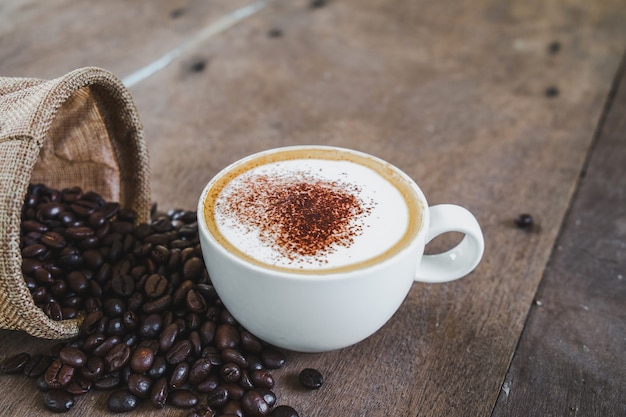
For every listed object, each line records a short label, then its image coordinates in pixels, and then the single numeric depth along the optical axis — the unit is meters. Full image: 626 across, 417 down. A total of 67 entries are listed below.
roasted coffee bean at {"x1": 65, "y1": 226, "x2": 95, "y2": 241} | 0.40
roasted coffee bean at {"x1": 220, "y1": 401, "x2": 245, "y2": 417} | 0.33
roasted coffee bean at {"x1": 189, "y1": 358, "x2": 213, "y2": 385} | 0.35
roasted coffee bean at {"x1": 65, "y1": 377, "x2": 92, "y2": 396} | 0.34
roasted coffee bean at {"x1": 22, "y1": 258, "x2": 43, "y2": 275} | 0.38
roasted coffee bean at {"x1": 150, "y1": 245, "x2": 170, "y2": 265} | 0.40
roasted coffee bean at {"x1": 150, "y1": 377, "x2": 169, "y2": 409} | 0.34
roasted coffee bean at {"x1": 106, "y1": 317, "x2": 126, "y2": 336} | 0.36
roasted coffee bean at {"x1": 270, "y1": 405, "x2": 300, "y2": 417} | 0.34
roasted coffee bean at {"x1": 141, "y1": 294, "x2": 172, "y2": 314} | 0.37
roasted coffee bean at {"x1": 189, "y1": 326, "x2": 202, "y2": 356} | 0.36
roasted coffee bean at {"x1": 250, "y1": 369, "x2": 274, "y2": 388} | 0.35
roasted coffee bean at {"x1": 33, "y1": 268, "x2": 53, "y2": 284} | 0.38
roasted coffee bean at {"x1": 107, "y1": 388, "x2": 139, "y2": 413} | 0.34
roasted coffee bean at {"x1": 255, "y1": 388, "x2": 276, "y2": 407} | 0.34
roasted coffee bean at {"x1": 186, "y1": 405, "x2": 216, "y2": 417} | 0.33
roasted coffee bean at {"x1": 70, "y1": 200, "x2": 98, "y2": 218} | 0.42
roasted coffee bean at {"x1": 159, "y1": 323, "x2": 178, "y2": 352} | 0.36
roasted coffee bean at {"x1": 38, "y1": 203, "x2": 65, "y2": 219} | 0.41
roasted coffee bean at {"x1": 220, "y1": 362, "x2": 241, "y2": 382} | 0.35
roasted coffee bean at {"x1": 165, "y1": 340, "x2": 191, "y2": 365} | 0.35
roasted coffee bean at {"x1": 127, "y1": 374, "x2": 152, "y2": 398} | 0.34
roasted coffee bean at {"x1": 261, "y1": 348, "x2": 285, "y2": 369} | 0.36
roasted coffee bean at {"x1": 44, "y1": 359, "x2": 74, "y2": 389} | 0.35
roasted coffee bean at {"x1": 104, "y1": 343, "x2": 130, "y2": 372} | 0.35
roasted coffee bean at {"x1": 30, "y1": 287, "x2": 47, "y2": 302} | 0.37
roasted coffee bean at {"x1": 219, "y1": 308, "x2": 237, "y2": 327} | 0.37
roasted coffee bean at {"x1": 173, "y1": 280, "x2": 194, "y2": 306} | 0.38
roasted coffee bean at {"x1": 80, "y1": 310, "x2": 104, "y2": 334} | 0.37
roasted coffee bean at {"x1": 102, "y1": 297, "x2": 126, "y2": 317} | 0.37
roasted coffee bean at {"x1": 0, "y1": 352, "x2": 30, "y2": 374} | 0.35
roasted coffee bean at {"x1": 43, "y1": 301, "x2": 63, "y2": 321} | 0.37
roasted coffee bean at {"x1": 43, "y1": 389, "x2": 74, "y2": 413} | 0.34
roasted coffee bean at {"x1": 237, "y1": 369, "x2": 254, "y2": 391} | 0.35
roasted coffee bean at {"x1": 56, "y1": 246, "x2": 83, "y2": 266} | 0.39
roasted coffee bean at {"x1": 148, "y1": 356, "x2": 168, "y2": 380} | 0.35
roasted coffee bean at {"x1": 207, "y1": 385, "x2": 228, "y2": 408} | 0.34
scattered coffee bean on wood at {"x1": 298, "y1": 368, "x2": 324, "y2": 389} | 0.35
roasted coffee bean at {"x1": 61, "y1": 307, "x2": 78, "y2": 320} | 0.37
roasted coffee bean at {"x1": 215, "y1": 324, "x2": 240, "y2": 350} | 0.36
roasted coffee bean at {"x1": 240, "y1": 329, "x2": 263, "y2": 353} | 0.36
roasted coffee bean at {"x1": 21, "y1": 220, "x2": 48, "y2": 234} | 0.40
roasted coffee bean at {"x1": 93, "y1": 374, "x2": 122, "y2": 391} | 0.35
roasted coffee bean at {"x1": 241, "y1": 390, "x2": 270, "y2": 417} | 0.33
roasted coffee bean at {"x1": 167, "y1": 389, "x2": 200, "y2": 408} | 0.34
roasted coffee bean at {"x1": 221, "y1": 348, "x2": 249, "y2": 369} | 0.35
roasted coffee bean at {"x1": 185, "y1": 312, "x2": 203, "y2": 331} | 0.37
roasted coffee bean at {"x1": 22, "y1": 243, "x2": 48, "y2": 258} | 0.39
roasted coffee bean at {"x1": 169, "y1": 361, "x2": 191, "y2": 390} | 0.35
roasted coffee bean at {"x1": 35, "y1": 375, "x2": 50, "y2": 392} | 0.35
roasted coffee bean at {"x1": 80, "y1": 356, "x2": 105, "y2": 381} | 0.35
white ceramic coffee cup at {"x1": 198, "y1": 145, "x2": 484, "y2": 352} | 0.32
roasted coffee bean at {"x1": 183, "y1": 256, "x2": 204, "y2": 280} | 0.39
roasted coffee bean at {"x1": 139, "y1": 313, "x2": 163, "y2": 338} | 0.36
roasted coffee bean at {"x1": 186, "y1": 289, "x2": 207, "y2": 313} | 0.37
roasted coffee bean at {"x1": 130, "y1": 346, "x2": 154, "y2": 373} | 0.35
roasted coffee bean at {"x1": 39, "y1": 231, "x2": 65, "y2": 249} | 0.39
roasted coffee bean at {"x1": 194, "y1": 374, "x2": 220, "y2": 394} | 0.34
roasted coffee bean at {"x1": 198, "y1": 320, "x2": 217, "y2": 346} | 0.36
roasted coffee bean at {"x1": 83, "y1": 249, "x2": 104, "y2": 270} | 0.40
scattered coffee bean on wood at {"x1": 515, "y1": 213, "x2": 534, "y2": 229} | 0.47
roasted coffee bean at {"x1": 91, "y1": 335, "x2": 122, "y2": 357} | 0.35
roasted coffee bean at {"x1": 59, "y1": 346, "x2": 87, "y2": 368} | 0.35
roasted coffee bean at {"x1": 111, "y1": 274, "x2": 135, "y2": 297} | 0.38
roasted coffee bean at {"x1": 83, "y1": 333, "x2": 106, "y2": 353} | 0.36
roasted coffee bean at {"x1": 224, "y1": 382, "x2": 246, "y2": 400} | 0.34
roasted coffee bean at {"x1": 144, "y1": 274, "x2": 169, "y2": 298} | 0.38
